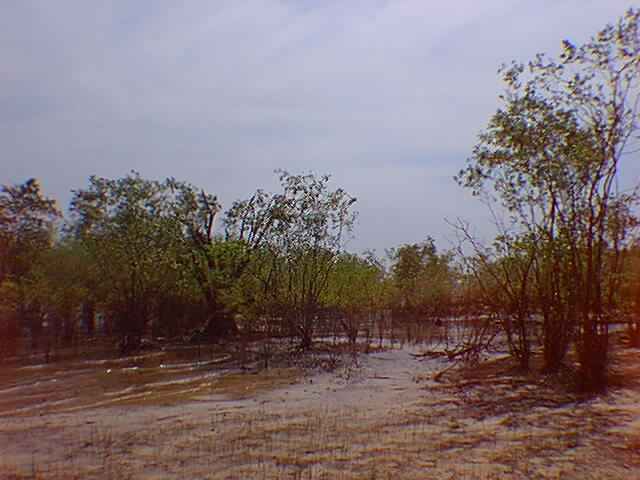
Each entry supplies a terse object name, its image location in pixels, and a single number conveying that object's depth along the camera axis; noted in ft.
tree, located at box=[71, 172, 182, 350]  72.33
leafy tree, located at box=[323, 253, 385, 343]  76.28
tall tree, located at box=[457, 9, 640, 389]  35.60
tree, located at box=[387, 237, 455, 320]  107.04
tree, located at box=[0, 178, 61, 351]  77.05
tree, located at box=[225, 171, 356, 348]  69.56
